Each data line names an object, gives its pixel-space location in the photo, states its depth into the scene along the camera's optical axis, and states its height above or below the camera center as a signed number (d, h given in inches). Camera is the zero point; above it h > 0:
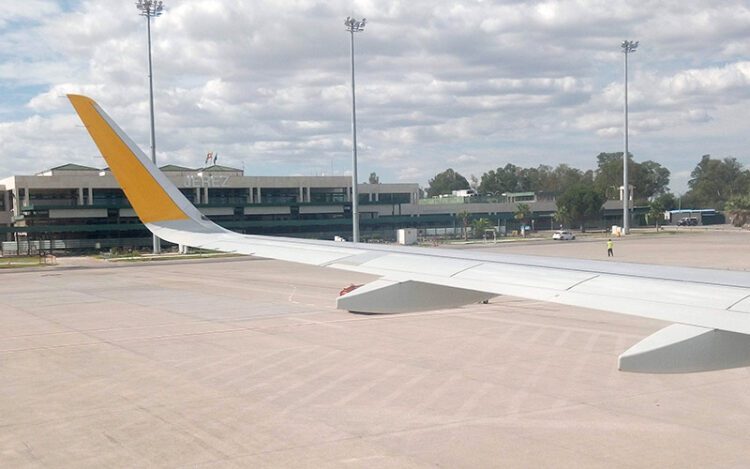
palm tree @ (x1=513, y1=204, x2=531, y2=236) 3978.6 -0.6
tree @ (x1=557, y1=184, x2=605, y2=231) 4365.2 +52.5
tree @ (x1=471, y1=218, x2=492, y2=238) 3587.6 -60.9
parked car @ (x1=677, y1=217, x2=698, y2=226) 4832.7 -70.0
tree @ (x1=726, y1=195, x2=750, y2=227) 3710.6 +5.7
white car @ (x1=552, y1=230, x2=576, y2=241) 3265.3 -101.2
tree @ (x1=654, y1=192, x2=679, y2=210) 6107.3 +81.5
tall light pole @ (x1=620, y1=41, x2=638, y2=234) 3283.7 +272.7
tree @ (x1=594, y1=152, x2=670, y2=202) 6363.2 +289.3
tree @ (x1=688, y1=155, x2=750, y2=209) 6547.7 +242.0
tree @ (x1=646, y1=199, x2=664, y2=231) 4121.6 +1.1
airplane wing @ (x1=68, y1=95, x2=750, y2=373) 227.3 -24.4
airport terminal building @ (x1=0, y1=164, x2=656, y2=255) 3024.1 +33.7
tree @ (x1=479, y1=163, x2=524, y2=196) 7539.4 +319.2
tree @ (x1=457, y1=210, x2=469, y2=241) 3621.3 -41.4
